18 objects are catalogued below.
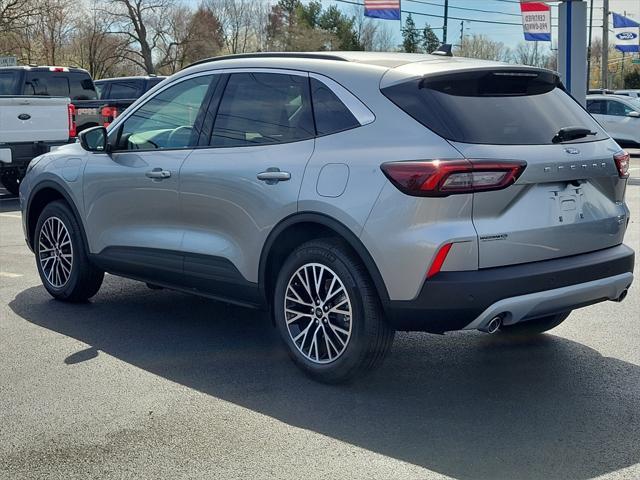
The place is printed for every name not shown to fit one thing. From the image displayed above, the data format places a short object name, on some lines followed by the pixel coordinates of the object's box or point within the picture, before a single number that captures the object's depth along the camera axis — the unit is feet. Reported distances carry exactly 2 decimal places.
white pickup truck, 44.16
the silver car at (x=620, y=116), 81.05
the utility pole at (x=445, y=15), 130.52
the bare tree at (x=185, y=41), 203.72
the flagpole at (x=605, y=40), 157.79
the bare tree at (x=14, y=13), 126.31
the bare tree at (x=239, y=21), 224.12
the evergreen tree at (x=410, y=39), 250.16
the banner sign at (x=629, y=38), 191.83
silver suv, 14.38
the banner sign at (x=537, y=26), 123.44
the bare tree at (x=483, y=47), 270.81
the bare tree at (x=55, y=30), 145.28
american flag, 111.55
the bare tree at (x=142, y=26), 193.77
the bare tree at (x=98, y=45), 180.75
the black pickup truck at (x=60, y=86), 59.88
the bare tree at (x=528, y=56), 264.11
